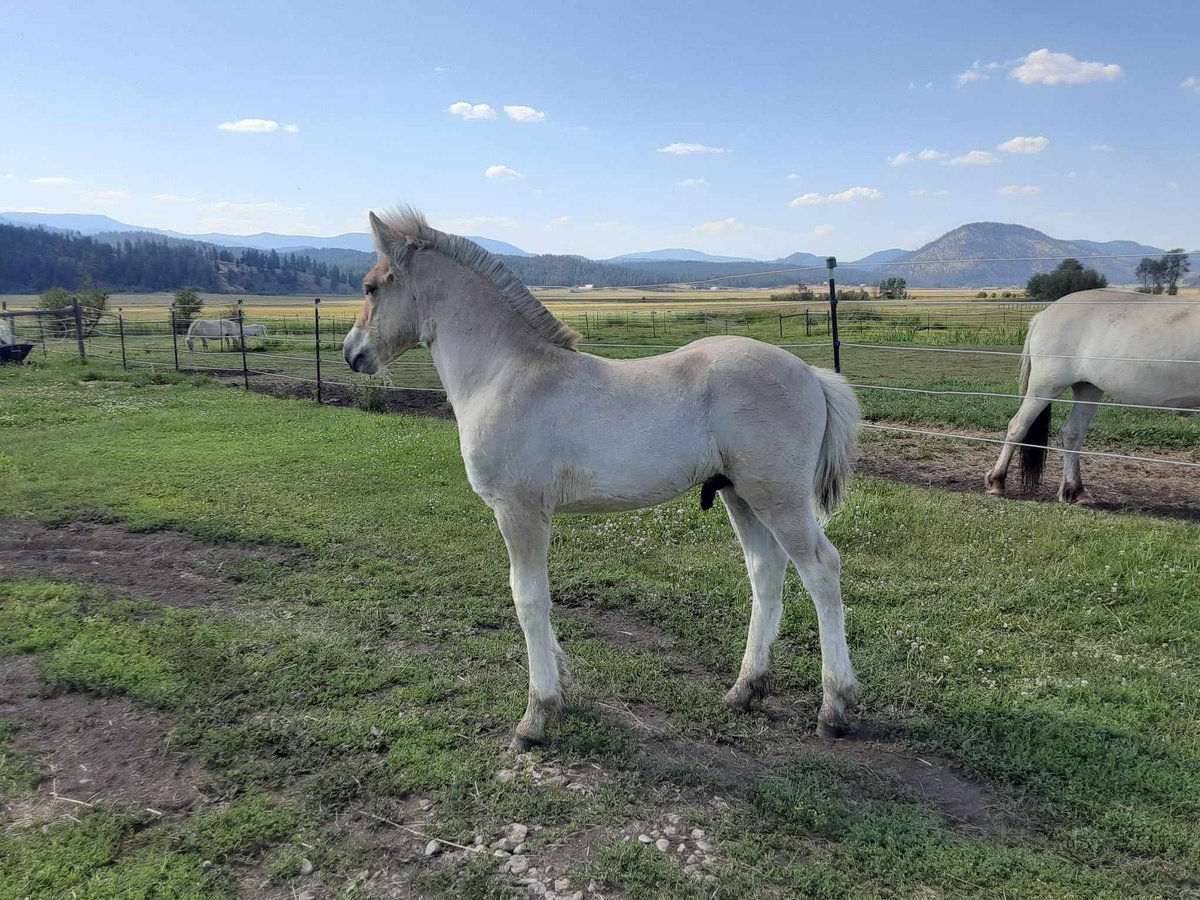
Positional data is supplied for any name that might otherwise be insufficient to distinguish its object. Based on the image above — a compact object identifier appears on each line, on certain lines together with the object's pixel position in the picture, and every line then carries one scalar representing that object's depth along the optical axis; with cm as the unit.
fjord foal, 367
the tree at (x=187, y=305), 3753
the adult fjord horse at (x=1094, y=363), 720
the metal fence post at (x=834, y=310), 838
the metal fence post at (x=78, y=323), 2195
